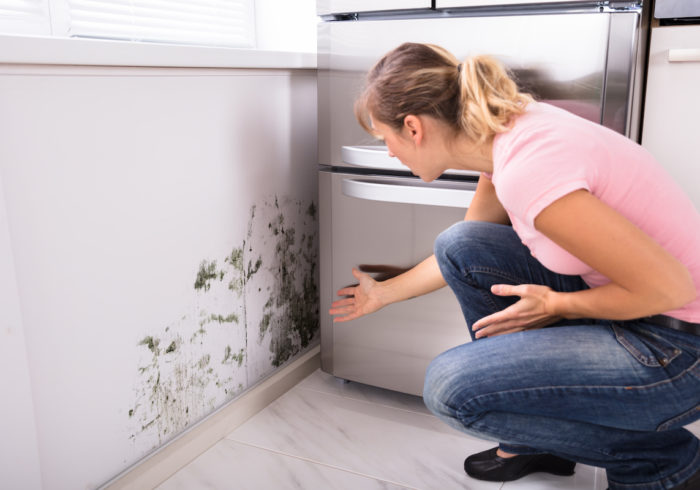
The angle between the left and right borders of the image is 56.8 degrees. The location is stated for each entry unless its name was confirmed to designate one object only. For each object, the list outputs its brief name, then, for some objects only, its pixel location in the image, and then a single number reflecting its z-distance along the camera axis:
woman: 0.83
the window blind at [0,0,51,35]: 1.32
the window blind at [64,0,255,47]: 1.52
